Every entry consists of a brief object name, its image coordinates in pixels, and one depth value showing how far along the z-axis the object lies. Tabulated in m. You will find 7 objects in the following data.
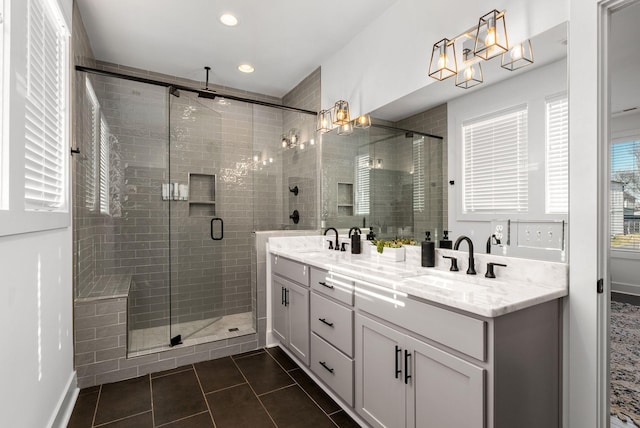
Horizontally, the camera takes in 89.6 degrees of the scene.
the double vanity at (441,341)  1.22
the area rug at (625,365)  1.89
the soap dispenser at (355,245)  2.79
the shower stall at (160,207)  2.77
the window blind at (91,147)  2.67
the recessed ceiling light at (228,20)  2.57
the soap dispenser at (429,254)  2.07
